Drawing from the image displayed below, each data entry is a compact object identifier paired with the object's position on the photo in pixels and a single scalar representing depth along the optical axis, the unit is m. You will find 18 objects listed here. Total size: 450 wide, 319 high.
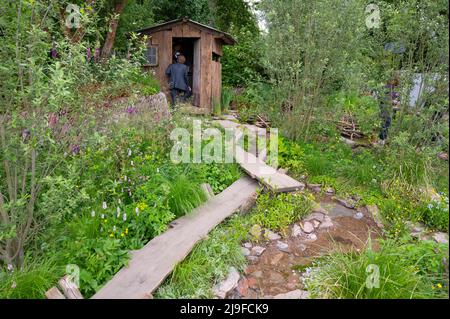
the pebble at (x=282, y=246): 3.92
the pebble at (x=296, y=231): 4.23
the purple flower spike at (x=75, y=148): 3.72
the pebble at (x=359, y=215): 4.73
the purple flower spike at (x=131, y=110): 5.79
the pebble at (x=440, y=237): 3.95
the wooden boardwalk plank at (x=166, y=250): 2.82
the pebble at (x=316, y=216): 4.58
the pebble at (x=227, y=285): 3.05
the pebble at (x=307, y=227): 4.32
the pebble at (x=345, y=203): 5.02
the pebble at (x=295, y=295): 3.02
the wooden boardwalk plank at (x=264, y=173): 4.92
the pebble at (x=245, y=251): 3.78
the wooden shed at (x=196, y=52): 11.09
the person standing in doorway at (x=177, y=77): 10.73
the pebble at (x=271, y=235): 4.13
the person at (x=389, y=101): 5.83
